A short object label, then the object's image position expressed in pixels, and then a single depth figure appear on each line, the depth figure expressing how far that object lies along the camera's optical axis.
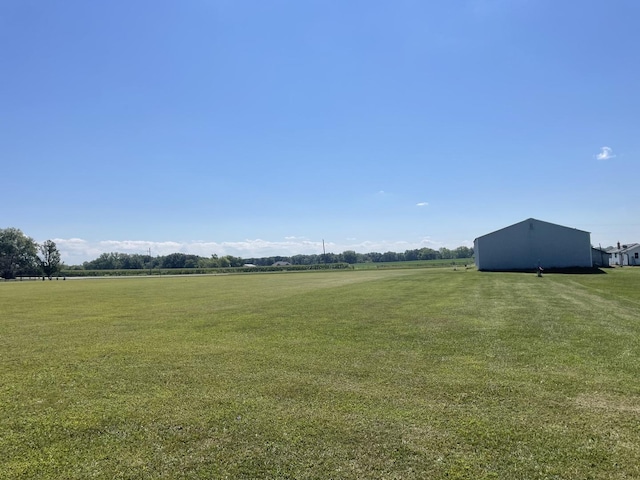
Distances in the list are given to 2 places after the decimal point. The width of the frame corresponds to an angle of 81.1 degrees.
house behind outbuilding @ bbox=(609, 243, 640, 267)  63.66
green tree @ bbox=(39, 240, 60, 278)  89.69
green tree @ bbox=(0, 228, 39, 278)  95.69
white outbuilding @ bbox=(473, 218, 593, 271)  41.47
